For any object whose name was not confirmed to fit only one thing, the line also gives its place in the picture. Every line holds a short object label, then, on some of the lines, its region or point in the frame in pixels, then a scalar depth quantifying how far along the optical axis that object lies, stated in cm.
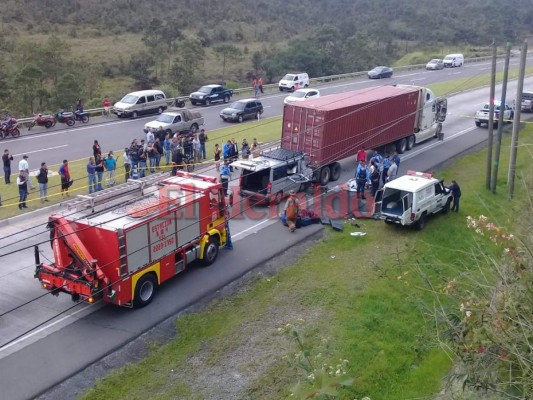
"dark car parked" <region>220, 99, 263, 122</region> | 3766
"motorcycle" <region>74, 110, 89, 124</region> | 3681
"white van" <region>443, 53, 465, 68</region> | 6748
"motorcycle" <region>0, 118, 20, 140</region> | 3216
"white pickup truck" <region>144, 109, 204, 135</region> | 3234
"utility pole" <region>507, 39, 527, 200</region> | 2188
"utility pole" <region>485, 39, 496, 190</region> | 2450
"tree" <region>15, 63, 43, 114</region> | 4098
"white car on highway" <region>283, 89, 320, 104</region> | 4194
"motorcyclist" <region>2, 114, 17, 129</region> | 3225
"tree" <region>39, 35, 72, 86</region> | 4559
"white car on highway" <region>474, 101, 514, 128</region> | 3597
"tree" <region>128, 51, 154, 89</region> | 5734
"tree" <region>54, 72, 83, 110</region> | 4284
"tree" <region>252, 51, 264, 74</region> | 6650
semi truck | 2261
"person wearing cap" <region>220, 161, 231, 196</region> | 2246
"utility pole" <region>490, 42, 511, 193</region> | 2431
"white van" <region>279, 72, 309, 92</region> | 5150
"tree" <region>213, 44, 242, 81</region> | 6345
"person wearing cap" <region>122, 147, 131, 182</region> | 2484
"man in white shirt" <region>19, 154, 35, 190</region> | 2180
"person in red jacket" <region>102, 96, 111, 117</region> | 3930
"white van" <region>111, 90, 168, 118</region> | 3847
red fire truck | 1412
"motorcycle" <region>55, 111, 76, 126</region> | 3614
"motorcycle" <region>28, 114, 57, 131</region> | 3488
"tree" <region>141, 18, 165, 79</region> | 5978
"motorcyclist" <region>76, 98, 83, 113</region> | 3709
